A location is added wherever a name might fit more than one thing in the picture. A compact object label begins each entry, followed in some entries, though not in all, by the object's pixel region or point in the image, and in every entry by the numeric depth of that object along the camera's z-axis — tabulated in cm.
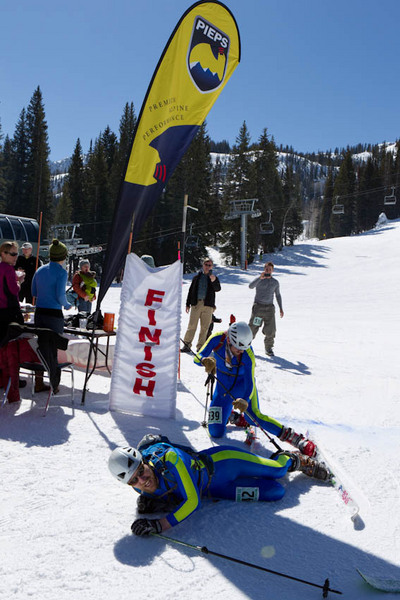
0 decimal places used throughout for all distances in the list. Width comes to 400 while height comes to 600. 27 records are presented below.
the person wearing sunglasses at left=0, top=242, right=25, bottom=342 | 488
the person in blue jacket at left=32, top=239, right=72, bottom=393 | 503
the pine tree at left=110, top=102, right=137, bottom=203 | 4541
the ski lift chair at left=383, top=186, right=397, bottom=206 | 5052
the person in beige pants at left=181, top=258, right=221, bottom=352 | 831
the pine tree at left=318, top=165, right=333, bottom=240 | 8225
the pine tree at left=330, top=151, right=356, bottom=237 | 7212
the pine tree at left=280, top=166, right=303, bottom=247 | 5284
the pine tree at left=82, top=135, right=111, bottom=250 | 4631
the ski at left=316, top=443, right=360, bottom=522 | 346
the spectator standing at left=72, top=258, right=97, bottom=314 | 809
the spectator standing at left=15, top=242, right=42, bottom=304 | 830
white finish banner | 522
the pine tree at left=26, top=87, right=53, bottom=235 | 4397
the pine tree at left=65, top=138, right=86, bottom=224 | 4862
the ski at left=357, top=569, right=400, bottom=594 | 255
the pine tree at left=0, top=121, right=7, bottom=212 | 4028
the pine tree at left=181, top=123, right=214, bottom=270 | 3894
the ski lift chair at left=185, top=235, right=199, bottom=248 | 3903
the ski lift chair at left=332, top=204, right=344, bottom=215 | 4995
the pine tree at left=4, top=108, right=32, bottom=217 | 4472
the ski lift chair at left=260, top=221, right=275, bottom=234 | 3912
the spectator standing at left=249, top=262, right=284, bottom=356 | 895
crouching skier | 441
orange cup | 570
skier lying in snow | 288
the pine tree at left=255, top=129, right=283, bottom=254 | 4278
